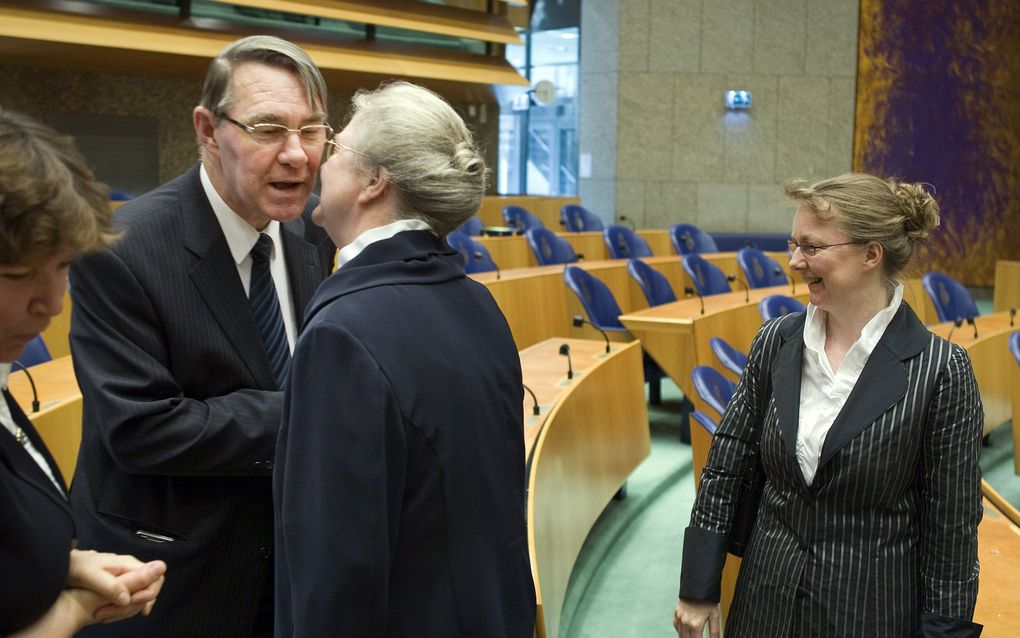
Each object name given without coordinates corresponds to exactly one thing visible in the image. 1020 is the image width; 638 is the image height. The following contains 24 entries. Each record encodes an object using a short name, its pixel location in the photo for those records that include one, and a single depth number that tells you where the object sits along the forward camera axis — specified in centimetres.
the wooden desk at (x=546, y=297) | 635
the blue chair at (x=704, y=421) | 320
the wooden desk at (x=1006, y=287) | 984
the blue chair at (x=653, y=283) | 709
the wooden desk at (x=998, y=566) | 212
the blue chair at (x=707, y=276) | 754
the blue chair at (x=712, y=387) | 360
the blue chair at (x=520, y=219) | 1091
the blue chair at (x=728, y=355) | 461
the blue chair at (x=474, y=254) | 702
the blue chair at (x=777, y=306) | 569
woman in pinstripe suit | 171
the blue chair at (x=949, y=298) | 714
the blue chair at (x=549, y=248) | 851
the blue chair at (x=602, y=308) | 662
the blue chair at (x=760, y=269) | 809
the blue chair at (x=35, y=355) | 385
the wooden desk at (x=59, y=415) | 299
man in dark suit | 140
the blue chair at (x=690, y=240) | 990
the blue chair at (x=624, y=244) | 949
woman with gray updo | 119
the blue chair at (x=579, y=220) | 1168
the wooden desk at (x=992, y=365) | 571
